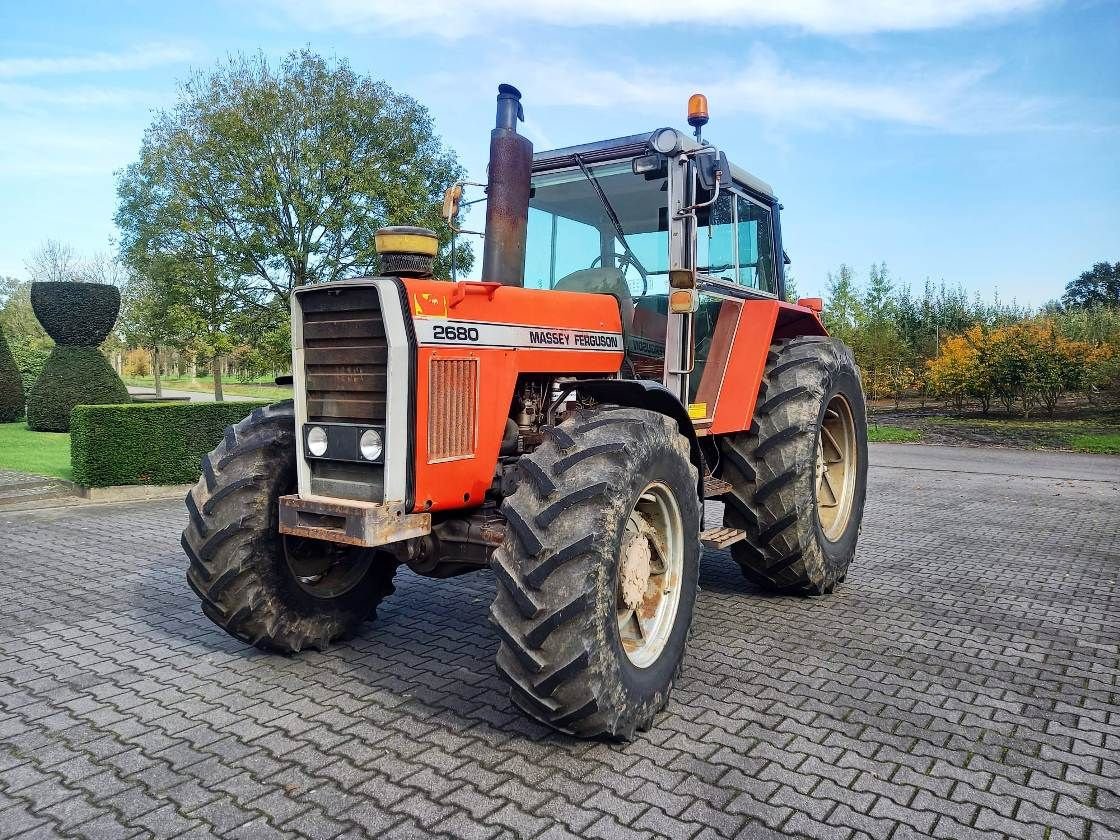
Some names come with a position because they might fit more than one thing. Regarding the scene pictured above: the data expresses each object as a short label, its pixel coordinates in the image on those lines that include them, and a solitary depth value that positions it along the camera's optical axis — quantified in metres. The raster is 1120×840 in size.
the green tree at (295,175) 18.28
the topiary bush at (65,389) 16.19
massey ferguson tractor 3.05
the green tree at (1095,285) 53.81
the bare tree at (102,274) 38.25
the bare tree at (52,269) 39.66
